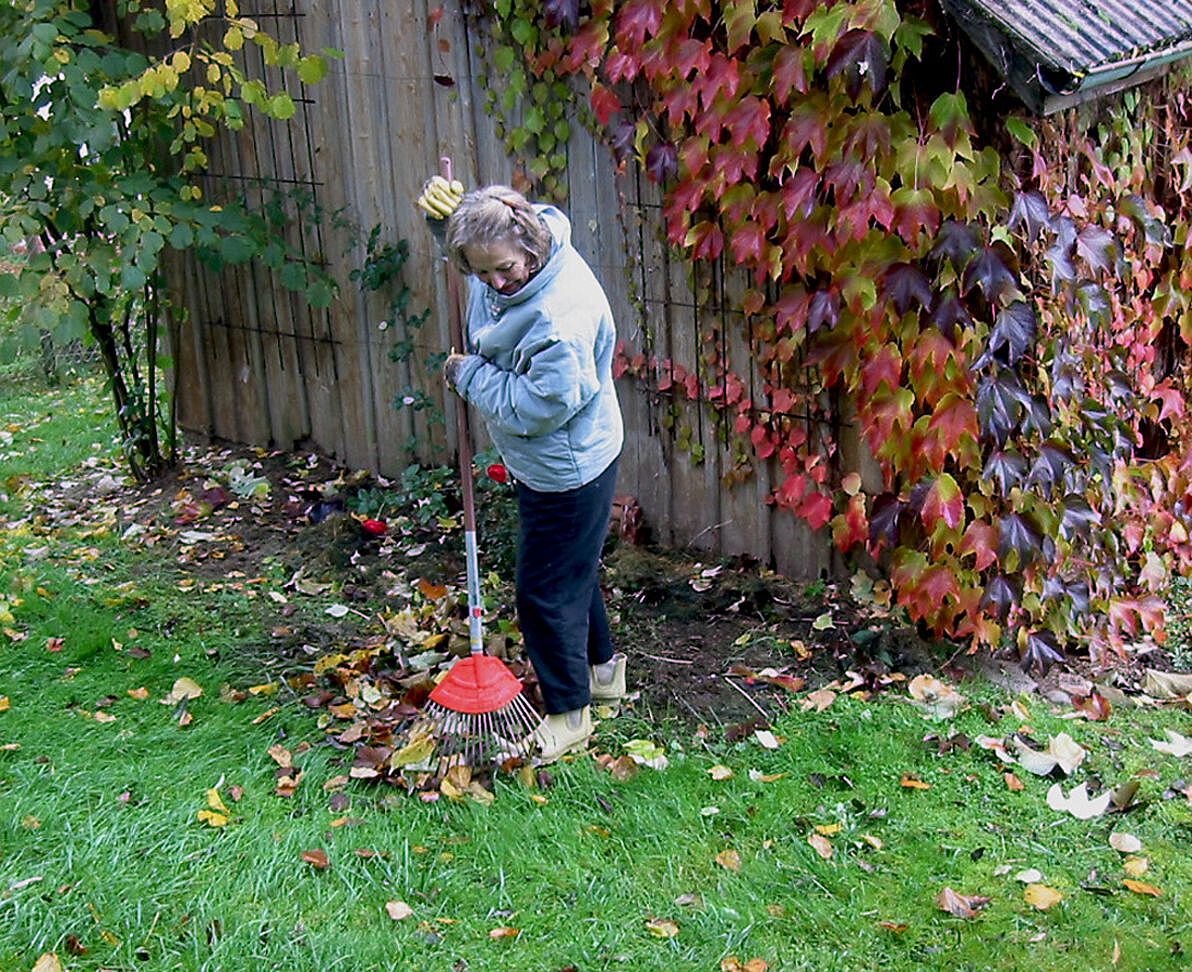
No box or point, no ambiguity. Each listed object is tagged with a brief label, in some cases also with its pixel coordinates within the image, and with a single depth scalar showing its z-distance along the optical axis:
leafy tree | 5.29
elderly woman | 3.40
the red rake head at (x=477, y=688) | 3.79
